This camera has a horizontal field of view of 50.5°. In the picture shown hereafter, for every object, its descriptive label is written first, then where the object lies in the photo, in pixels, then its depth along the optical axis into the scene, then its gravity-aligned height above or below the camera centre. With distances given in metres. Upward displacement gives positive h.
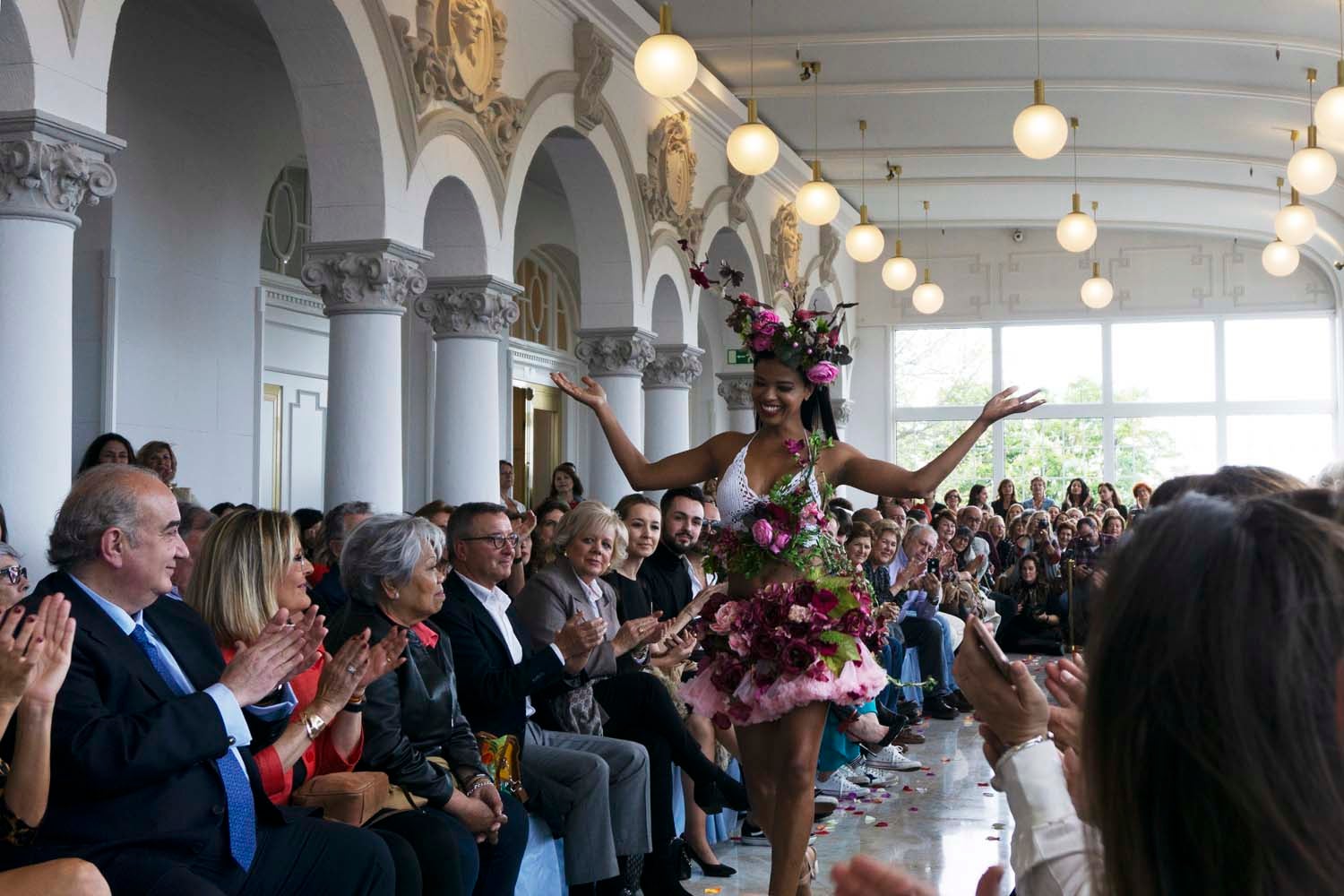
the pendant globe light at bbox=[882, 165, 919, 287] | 14.45 +2.14
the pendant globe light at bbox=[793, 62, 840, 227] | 11.10 +2.20
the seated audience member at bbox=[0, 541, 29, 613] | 3.37 -0.24
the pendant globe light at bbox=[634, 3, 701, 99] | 7.70 +2.28
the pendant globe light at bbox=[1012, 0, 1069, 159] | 8.47 +2.11
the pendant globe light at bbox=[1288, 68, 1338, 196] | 9.08 +2.01
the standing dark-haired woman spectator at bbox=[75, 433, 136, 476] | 6.89 +0.16
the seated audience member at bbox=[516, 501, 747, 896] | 5.40 -0.76
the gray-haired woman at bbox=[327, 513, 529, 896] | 3.99 -0.62
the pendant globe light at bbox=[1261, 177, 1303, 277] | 13.13 +2.10
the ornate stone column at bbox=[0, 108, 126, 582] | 5.40 +0.68
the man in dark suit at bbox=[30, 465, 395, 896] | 2.89 -0.50
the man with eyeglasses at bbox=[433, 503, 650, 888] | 4.55 -0.69
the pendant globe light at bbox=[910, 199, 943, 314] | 16.67 +2.18
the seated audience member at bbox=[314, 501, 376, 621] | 6.23 -0.19
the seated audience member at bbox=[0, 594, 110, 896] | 2.65 -0.46
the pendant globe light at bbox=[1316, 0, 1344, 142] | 7.80 +2.05
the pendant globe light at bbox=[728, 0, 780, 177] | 9.34 +2.20
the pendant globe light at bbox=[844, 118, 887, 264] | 12.31 +2.09
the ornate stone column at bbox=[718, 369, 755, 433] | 16.83 +1.09
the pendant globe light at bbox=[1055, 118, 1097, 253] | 11.77 +2.09
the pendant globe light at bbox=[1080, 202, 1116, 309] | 15.71 +2.12
